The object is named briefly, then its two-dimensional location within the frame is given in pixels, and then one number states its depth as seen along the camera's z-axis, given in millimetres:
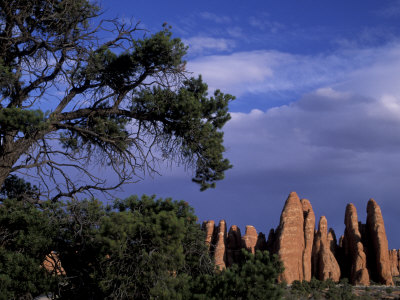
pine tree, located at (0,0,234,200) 13438
